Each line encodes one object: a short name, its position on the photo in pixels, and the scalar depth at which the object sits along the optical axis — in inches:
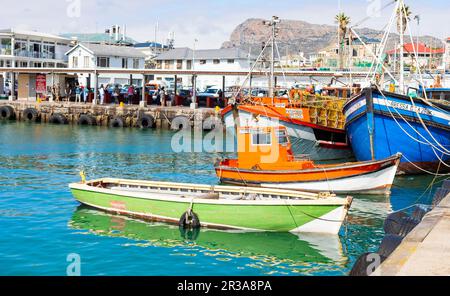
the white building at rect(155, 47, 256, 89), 3307.1
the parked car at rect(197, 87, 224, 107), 1944.4
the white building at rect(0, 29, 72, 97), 3075.8
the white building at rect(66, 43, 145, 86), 2908.5
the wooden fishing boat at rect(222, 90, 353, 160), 1135.0
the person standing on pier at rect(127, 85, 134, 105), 2026.3
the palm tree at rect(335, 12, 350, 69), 2897.9
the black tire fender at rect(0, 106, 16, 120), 2053.9
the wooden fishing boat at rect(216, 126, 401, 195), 778.2
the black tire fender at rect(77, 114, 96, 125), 1907.0
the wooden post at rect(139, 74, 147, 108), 1931.0
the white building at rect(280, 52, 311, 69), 5517.7
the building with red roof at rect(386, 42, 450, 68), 4272.1
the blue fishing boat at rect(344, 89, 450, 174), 911.7
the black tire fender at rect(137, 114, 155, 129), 1838.1
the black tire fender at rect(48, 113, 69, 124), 1935.3
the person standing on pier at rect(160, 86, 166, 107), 1973.4
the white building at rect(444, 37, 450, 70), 4217.0
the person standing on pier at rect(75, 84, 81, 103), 2129.7
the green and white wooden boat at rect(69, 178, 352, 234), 567.8
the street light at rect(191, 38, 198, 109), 1860.1
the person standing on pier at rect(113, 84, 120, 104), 2043.6
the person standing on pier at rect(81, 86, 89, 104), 2105.9
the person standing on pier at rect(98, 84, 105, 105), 2034.9
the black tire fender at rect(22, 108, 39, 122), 2001.7
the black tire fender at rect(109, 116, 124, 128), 1855.3
